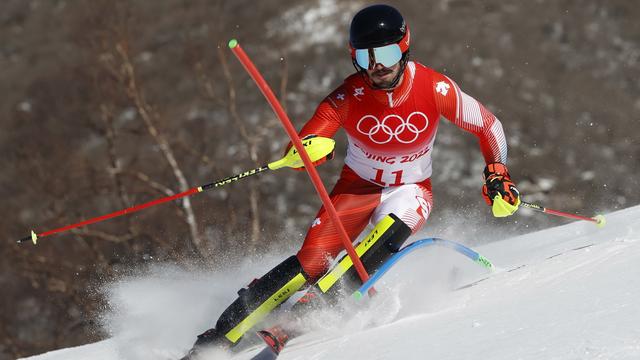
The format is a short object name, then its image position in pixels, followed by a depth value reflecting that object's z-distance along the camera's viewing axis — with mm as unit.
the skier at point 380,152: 8250
